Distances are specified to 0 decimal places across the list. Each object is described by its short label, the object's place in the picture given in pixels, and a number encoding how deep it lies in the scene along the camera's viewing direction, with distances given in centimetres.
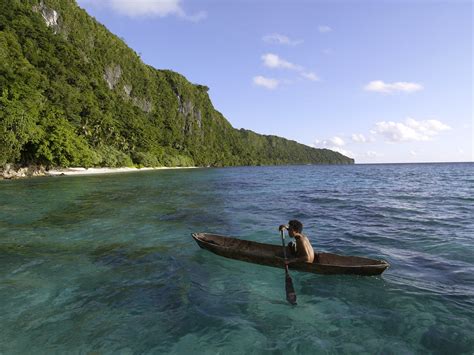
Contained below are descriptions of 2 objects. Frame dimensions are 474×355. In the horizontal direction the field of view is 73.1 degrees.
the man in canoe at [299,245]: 1061
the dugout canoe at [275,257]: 1035
